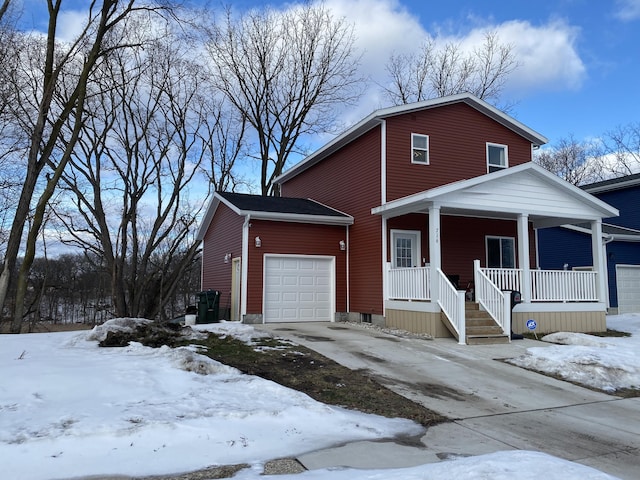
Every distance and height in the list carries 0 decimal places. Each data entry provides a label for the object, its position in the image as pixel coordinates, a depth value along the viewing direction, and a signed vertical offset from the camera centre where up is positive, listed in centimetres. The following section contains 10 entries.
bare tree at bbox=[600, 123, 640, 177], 3222 +785
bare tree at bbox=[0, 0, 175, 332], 1357 +437
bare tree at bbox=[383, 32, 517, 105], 2780 +1195
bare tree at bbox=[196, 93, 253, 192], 2720 +746
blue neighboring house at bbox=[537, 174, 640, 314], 1802 +140
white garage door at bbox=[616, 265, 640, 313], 1814 -3
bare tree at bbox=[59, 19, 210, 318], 2322 +505
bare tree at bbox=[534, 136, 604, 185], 3325 +840
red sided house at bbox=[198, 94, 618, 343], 1132 +149
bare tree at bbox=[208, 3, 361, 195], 2709 +1162
